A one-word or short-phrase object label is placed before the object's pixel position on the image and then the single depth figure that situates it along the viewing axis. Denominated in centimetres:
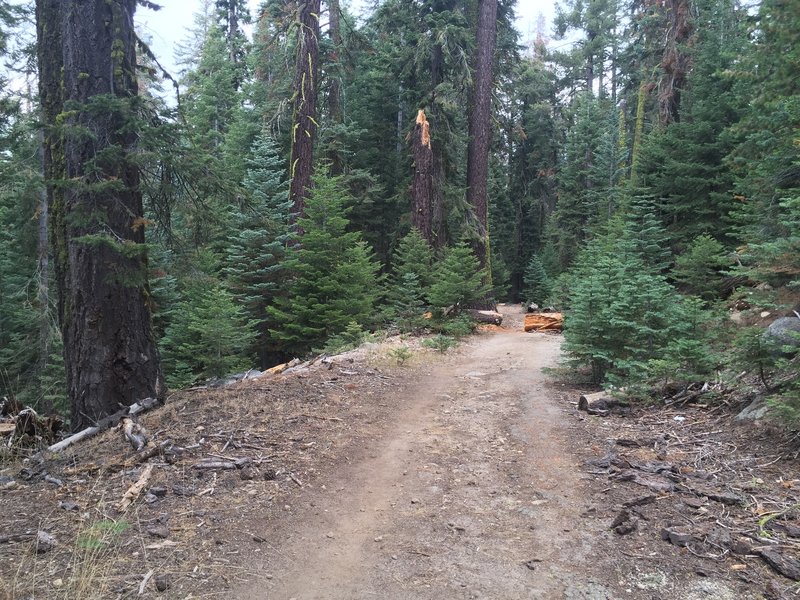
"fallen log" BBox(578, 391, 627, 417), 634
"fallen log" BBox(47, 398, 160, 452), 495
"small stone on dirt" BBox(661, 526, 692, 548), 326
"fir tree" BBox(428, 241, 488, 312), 1286
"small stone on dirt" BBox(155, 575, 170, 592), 282
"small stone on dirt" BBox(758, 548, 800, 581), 285
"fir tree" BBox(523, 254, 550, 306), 2908
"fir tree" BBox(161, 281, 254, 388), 1073
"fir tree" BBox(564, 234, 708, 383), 707
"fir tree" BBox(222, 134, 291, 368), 1348
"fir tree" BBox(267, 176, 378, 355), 1202
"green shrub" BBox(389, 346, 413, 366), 911
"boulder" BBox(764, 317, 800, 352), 515
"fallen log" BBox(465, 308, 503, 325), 1455
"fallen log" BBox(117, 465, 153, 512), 369
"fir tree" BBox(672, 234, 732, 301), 1289
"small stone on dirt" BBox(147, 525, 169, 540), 335
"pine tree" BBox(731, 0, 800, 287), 579
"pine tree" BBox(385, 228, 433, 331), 1270
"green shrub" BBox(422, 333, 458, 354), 1055
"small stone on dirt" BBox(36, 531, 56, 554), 310
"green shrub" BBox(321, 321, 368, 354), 1064
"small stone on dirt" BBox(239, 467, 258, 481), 429
